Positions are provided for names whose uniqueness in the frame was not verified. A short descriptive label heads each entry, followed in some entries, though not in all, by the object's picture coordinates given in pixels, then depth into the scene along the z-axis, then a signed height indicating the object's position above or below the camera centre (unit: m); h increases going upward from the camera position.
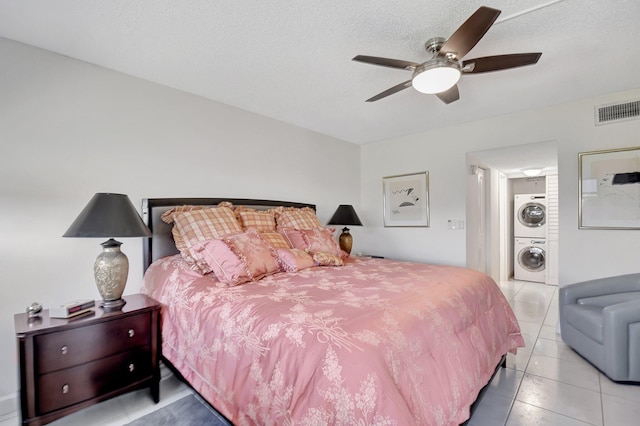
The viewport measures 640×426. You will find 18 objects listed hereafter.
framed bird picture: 3.93 +0.13
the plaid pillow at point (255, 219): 2.65 -0.07
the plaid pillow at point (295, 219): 2.94 -0.08
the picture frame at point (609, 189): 2.65 +0.16
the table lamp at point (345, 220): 3.76 -0.13
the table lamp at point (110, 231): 1.64 -0.10
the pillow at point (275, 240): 2.48 -0.25
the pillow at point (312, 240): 2.63 -0.28
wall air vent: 2.64 +0.87
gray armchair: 2.03 -0.89
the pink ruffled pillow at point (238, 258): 1.89 -0.31
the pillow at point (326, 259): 2.50 -0.42
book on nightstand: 1.58 -0.53
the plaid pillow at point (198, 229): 2.06 -0.13
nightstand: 1.43 -0.79
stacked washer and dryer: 5.32 -0.54
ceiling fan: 1.48 +0.86
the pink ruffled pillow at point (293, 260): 2.29 -0.39
